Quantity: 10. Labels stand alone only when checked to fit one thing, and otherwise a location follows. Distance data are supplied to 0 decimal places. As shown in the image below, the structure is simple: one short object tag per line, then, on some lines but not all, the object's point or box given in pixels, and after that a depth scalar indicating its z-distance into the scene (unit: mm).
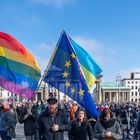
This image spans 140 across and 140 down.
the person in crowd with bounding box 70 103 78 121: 8554
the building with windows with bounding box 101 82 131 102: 82035
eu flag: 5076
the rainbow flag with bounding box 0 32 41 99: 5554
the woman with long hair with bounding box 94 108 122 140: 3710
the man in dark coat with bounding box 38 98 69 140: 3648
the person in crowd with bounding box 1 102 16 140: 5223
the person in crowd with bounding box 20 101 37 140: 5685
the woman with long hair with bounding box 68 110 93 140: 3881
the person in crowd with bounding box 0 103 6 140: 5275
